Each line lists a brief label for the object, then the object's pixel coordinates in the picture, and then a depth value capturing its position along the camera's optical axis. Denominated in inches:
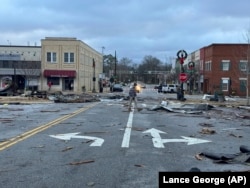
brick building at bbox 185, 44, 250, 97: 2800.9
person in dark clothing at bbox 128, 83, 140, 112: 1166.3
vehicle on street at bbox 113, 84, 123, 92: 3245.6
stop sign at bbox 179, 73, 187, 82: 1555.2
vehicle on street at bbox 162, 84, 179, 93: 3243.1
